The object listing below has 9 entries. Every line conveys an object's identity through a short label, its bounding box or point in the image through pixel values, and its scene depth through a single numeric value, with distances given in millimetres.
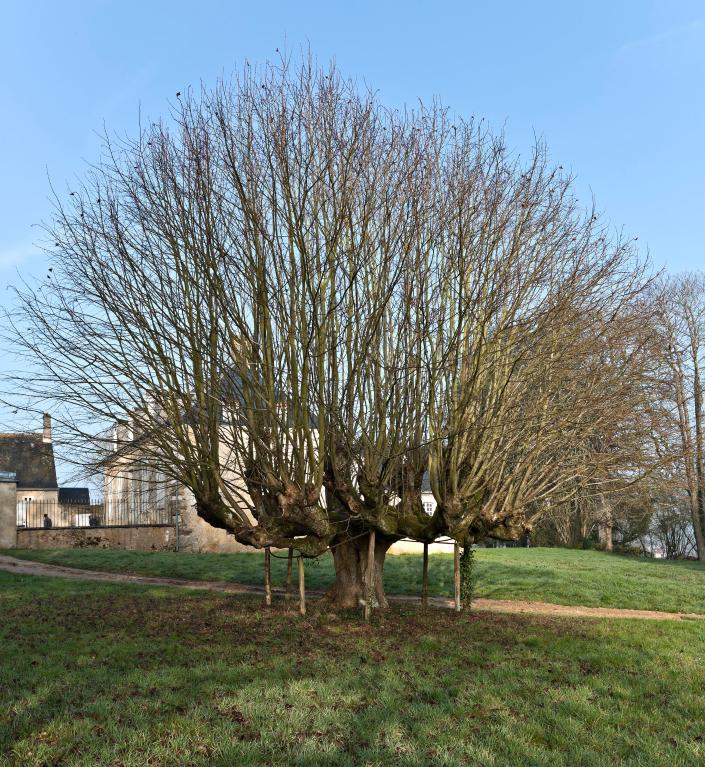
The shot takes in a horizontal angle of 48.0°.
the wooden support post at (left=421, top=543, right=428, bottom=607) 14141
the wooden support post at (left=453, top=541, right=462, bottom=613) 13648
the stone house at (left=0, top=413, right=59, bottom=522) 44844
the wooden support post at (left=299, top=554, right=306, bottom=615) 12750
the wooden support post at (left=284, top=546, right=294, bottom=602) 14539
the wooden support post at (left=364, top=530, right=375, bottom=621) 12370
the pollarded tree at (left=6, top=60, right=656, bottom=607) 11250
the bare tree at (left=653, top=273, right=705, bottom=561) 30406
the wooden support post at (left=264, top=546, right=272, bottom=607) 14078
